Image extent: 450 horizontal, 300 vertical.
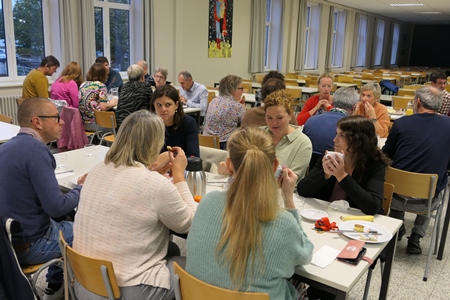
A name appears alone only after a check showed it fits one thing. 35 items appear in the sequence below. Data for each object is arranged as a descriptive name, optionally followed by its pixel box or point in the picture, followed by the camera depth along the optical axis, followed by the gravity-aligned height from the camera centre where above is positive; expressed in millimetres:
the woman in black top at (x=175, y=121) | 3059 -463
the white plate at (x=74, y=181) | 2494 -756
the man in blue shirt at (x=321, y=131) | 3170 -514
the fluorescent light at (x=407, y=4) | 12827 +1943
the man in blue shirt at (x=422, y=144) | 3127 -577
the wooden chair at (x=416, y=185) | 2864 -818
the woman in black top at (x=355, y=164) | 2309 -555
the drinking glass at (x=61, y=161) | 2832 -748
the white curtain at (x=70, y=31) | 6457 +377
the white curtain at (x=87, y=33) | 6656 +365
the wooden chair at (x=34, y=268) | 2042 -1076
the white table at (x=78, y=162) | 2549 -754
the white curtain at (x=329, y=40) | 14304 +822
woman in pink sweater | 5242 -424
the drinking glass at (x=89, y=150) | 3127 -708
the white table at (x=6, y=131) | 3438 -681
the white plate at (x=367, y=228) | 1866 -763
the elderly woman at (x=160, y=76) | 6285 -265
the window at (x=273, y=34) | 11836 +801
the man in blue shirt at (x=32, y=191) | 1974 -654
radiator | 6066 -768
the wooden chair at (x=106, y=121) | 4730 -736
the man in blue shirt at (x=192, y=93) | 5812 -478
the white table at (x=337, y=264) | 1558 -791
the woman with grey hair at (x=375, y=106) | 4176 -422
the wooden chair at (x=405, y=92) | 7352 -444
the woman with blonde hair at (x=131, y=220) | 1687 -666
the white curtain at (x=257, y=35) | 10602 +678
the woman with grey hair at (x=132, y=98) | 4355 -423
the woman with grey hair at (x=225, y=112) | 4254 -526
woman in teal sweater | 1394 -588
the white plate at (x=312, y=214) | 2066 -756
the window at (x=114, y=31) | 7484 +474
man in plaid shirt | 5918 -167
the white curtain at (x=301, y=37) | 12516 +819
